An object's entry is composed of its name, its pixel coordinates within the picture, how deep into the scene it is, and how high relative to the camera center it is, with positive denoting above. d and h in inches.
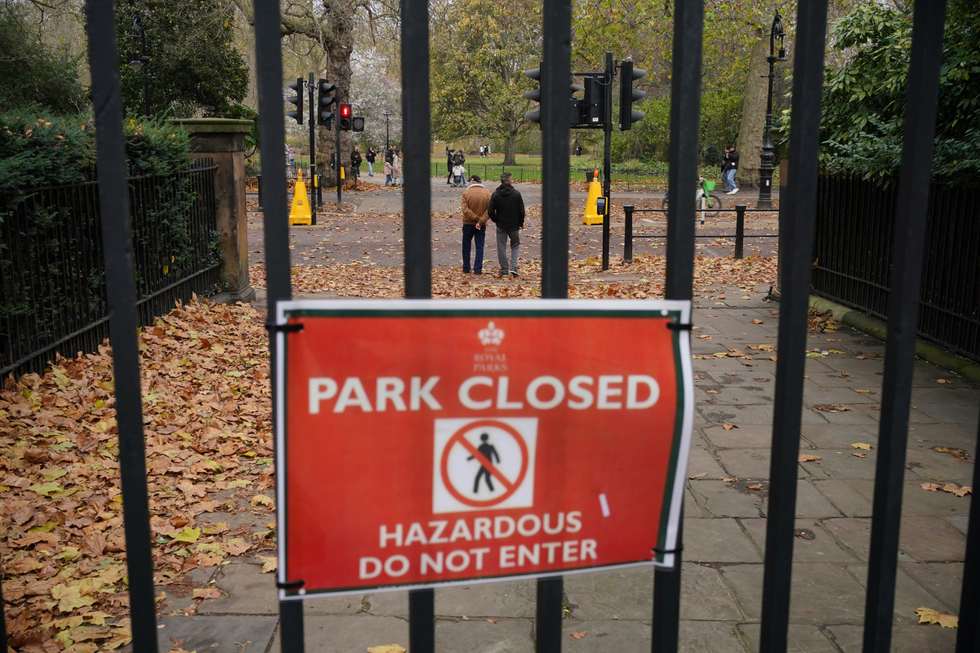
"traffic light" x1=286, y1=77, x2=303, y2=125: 850.3 +80.1
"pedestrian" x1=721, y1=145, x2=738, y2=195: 1301.7 +21.6
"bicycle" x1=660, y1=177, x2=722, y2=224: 941.2 -17.9
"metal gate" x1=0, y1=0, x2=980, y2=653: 51.8 -4.2
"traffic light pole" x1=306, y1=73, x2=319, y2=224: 916.6 +13.2
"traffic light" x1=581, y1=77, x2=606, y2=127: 541.3 +49.8
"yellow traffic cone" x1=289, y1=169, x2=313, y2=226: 887.7 -30.5
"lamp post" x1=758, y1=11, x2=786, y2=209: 1052.9 +19.1
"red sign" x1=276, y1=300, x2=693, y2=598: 52.6 -16.6
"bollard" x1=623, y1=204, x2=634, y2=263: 592.5 -42.5
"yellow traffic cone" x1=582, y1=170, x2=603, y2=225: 914.1 -29.7
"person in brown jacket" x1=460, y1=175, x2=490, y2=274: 560.7 -22.6
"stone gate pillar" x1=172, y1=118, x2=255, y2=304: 431.5 -1.5
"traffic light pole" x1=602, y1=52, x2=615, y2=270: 542.0 +22.8
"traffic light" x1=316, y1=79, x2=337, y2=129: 861.3 +80.4
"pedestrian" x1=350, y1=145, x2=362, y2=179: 1524.4 +30.9
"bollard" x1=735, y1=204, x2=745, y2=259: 595.3 -33.0
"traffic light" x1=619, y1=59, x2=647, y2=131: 554.9 +57.4
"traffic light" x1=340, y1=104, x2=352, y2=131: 1120.8 +81.8
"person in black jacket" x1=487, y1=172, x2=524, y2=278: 555.2 -21.4
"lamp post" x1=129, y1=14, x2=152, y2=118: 783.7 +111.1
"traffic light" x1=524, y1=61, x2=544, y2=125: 406.7 +34.1
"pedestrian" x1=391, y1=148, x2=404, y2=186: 1676.6 +17.4
